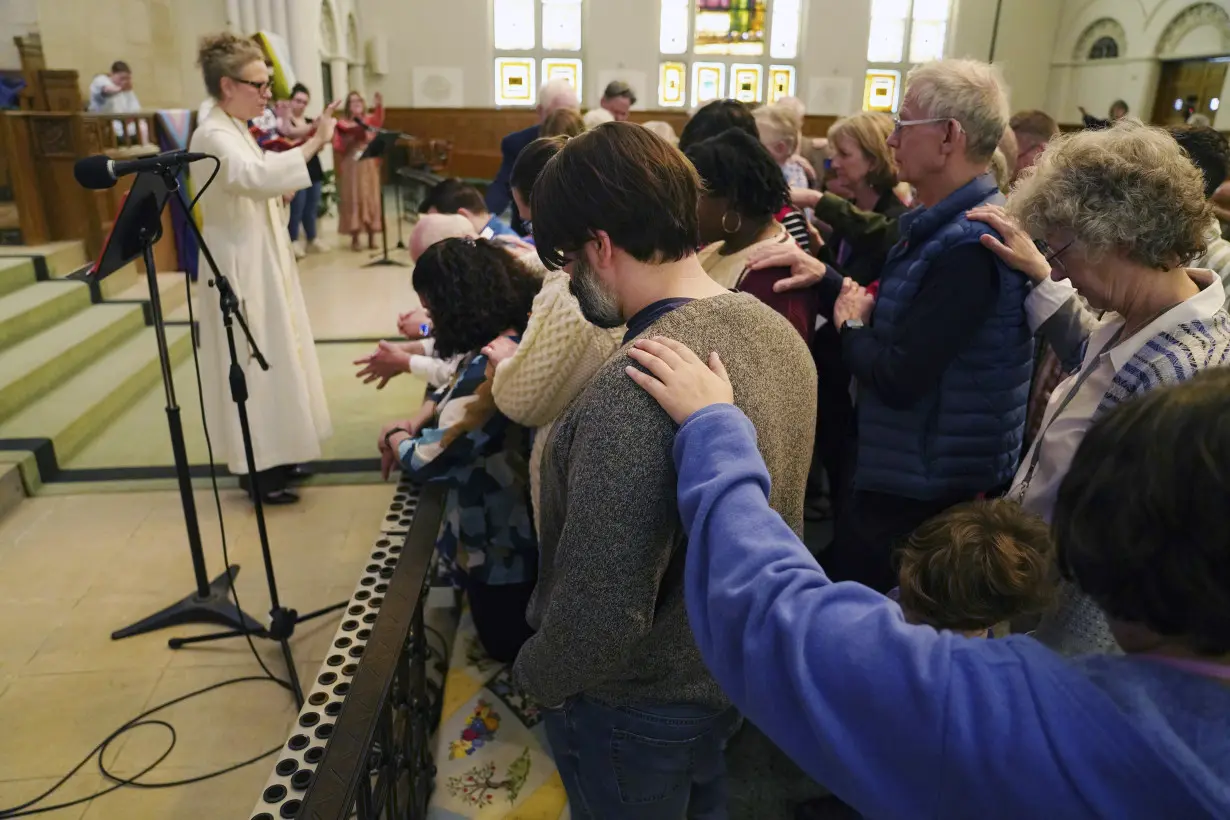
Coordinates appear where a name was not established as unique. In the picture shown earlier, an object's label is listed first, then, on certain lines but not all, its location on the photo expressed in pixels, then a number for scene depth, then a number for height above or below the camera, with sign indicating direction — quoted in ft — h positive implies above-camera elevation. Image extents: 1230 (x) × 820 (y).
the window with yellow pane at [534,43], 50.96 +3.95
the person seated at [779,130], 12.89 -0.23
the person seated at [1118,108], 38.87 +0.40
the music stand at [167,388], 7.29 -2.58
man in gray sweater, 3.39 -1.43
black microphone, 6.74 -0.47
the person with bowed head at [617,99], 18.17 +0.28
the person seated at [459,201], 11.73 -1.22
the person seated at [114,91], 24.81 +0.47
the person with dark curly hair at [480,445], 6.97 -2.65
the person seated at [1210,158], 7.14 -0.33
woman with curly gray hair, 4.29 -0.73
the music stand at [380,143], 23.77 -0.88
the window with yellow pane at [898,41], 52.24 +4.43
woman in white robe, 10.04 -2.00
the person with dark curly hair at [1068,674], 1.90 -1.31
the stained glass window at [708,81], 52.75 +1.93
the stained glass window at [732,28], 52.16 +5.04
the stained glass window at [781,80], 52.75 +2.02
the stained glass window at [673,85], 52.54 +1.66
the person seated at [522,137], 13.91 -0.41
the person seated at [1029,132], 12.21 -0.22
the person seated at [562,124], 10.40 -0.14
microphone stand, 7.26 -3.75
